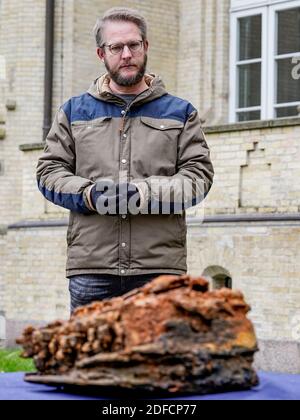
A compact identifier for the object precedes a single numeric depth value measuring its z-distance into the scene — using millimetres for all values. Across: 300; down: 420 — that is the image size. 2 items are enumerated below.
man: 5650
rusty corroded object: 4158
